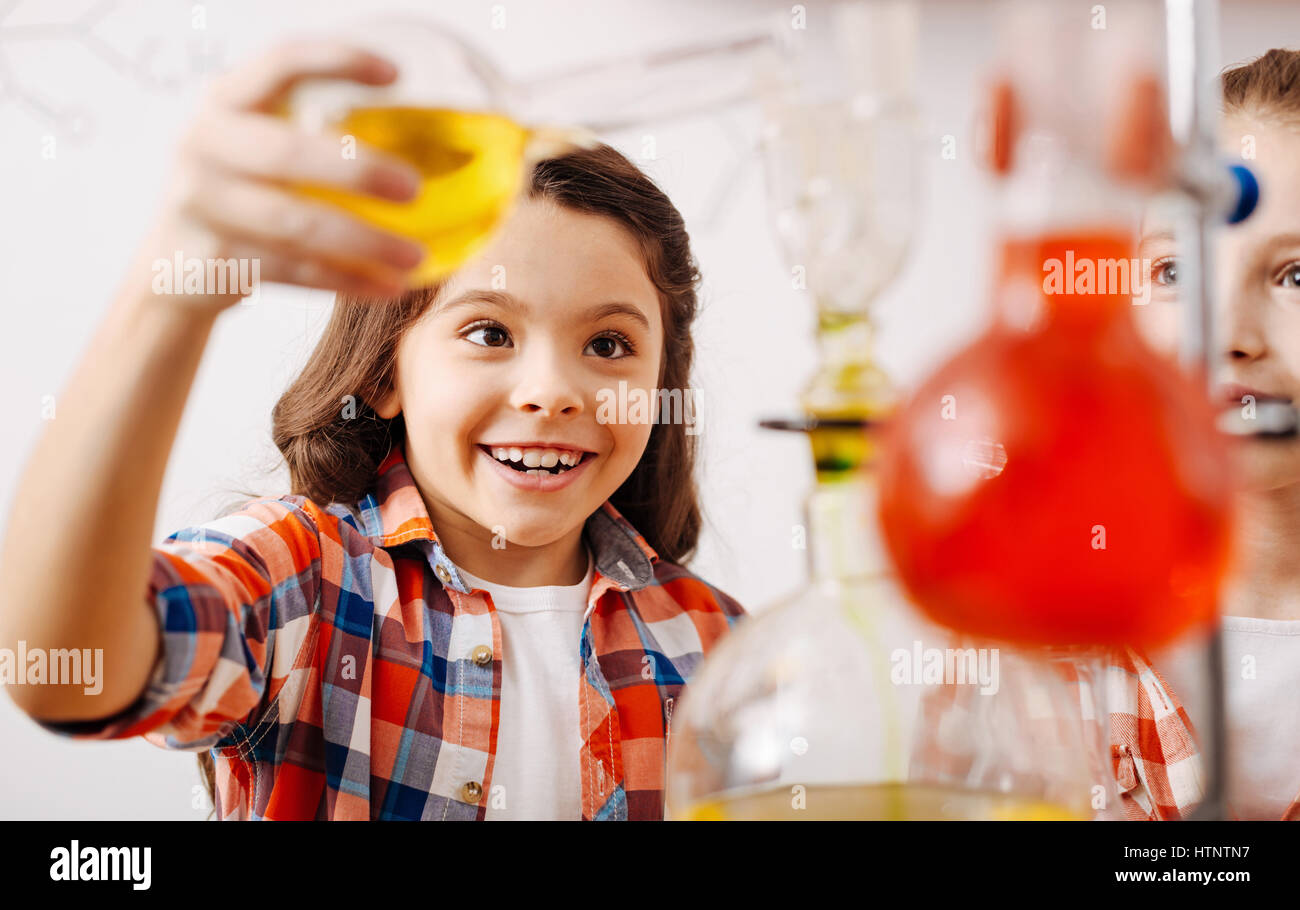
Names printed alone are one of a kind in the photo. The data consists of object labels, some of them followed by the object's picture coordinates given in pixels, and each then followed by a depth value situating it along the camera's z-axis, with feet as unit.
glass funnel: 1.00
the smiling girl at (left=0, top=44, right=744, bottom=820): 2.90
